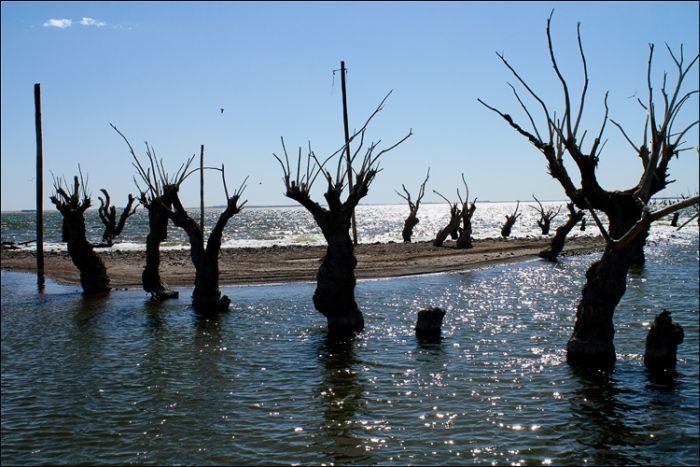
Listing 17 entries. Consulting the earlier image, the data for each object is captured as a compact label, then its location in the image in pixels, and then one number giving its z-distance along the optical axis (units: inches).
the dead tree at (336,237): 592.1
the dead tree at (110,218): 1713.8
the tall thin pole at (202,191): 1082.1
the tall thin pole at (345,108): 1339.3
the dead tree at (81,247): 862.5
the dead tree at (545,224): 1996.2
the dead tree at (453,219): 1557.6
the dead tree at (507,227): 2011.1
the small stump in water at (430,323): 578.6
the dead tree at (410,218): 1690.5
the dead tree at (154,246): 789.9
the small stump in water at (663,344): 468.1
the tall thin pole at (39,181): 916.6
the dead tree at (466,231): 1434.5
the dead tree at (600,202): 408.5
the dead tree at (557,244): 1262.3
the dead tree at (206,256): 732.7
